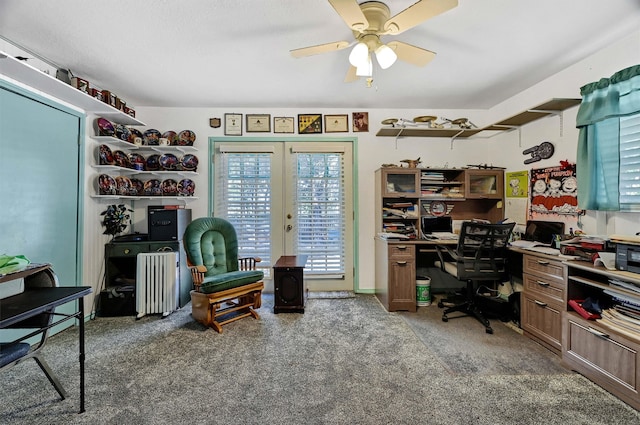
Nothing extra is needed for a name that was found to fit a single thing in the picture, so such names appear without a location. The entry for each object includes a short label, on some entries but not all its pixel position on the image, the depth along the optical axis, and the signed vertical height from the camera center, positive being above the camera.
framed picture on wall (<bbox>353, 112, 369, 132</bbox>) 3.72 +1.26
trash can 3.22 -0.99
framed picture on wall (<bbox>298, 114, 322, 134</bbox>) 3.70 +1.21
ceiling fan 1.47 +1.14
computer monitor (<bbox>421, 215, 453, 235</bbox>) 3.48 -0.17
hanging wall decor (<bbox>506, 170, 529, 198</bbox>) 3.12 +0.33
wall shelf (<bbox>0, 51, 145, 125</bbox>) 1.98 +1.07
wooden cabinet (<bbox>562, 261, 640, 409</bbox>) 1.60 -0.87
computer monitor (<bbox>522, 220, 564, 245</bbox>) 2.68 -0.20
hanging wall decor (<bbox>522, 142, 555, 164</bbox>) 2.79 +0.65
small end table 2.98 -0.91
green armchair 2.64 -0.70
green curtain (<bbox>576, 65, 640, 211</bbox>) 2.05 +0.65
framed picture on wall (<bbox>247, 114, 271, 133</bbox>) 3.69 +1.20
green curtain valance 2.00 +0.92
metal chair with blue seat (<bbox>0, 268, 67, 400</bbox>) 1.47 -0.72
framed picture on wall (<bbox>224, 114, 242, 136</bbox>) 3.67 +1.18
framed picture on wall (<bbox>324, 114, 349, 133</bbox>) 3.72 +1.21
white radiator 2.90 -0.82
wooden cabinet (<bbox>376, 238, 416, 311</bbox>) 3.06 -0.75
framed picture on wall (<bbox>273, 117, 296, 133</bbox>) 3.70 +1.19
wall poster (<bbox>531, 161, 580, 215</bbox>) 2.56 +0.22
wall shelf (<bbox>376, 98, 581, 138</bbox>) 2.54 +1.03
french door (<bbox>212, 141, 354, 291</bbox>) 3.67 +0.15
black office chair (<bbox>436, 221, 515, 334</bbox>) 2.62 -0.43
